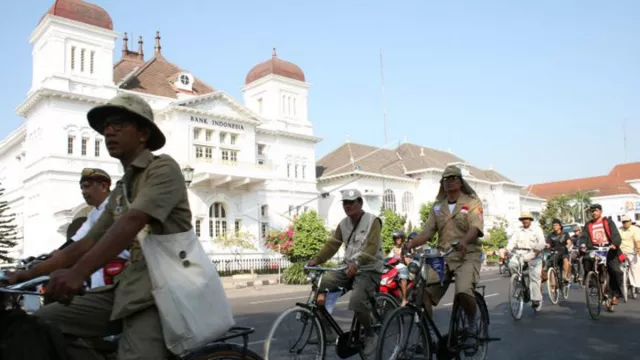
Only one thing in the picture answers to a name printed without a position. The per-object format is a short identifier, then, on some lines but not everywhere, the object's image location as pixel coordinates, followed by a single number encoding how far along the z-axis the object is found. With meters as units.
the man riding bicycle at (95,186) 5.22
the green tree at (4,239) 15.57
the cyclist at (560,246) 13.69
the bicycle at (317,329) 5.14
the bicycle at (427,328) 5.45
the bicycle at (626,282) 11.70
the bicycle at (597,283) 9.93
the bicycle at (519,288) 10.12
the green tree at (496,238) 45.16
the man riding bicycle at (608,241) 11.05
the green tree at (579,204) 75.93
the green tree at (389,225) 32.94
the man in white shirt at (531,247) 10.53
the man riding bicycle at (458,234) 6.10
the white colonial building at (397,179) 48.59
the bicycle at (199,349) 2.56
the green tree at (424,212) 41.78
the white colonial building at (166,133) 31.64
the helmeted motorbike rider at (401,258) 10.18
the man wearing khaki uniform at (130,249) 2.55
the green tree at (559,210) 72.08
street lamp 19.37
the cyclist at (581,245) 11.21
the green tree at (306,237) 25.42
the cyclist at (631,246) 12.59
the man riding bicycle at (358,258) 5.86
